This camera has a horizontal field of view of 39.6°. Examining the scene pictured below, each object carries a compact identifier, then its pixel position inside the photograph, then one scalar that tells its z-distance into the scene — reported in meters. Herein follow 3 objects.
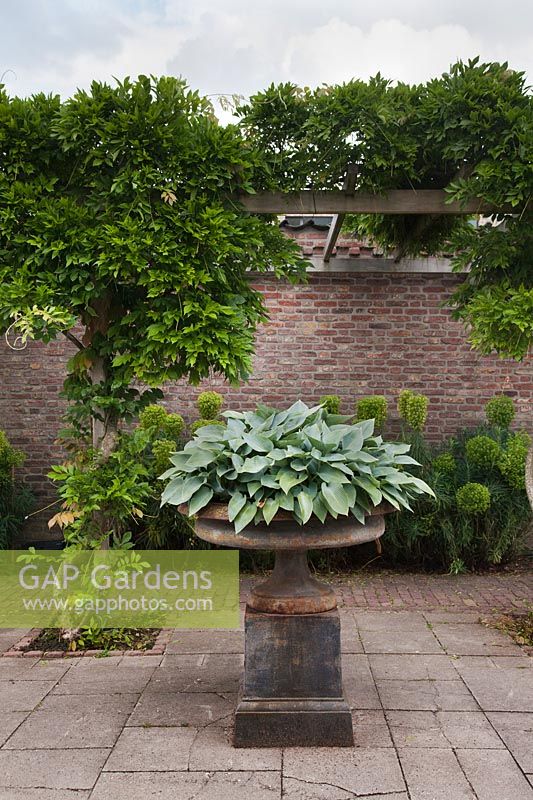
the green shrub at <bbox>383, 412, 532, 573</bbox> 6.52
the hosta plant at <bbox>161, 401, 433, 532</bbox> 2.98
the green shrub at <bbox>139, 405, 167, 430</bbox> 6.38
